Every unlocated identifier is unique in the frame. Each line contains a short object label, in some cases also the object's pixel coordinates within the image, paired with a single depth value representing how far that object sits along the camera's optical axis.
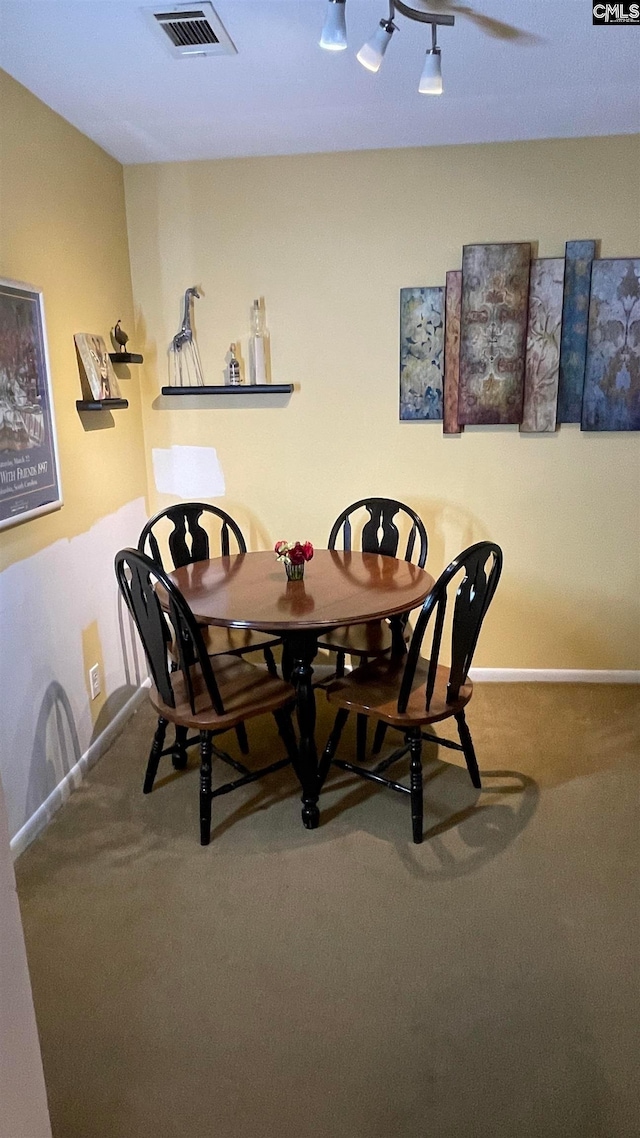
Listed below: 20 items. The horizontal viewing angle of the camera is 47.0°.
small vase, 2.64
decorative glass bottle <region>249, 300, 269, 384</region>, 3.33
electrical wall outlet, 2.92
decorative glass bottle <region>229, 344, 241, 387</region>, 3.35
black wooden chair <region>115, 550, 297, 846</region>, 2.20
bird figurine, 3.10
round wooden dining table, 2.26
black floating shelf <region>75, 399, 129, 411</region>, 2.74
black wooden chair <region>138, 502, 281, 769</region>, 2.79
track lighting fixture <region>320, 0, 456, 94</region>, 1.81
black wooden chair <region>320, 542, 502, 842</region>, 2.20
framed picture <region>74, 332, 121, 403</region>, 2.76
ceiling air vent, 1.94
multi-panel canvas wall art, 3.15
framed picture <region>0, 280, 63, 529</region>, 2.22
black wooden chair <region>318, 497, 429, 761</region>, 2.77
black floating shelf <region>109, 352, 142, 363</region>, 3.08
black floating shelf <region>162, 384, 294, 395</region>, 3.30
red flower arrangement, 2.61
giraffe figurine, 3.39
